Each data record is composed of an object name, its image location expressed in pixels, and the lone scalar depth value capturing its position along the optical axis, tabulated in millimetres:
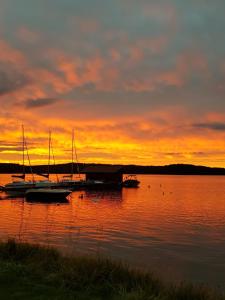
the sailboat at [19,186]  46959
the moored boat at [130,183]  70625
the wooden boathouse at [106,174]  64604
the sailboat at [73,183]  56739
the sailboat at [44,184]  47023
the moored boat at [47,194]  39482
